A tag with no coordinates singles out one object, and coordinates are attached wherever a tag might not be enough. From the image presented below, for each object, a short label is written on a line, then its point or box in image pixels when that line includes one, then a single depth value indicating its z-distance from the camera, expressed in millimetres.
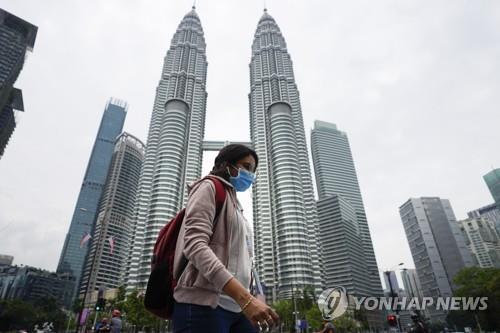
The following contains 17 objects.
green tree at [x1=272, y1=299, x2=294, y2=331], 49678
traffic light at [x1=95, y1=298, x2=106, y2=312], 15603
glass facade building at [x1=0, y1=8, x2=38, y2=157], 73875
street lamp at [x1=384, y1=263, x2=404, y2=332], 22903
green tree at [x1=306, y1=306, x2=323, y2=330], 41719
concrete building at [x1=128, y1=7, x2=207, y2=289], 82562
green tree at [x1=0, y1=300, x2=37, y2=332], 48438
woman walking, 1402
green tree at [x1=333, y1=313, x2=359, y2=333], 47716
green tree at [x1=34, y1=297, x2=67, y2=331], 56625
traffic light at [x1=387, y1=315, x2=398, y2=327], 15761
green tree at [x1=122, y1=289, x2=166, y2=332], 39438
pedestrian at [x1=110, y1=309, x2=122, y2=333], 9102
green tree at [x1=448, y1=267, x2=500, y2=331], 31875
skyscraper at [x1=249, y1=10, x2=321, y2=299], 81000
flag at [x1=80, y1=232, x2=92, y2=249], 21034
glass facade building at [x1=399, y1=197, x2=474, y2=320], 93438
